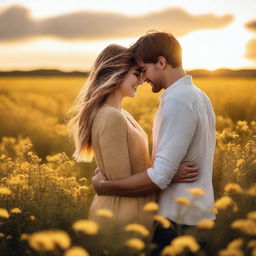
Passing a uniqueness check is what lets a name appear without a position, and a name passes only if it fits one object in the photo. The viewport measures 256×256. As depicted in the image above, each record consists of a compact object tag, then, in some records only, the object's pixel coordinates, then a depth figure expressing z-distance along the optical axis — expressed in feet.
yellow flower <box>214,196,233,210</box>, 10.04
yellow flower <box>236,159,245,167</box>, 16.29
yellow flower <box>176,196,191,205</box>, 9.83
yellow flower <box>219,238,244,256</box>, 8.45
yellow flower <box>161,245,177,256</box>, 8.76
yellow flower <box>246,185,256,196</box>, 10.20
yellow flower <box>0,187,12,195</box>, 12.14
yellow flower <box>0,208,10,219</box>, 10.58
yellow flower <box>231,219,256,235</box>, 9.13
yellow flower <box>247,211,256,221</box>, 9.34
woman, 12.39
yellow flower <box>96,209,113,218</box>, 9.39
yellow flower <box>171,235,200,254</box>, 8.56
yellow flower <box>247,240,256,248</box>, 9.46
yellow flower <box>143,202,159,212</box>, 10.10
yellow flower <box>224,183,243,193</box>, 10.44
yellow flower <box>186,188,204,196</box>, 10.21
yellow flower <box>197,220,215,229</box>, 9.19
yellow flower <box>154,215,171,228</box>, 9.71
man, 11.41
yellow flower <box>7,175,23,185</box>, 14.80
